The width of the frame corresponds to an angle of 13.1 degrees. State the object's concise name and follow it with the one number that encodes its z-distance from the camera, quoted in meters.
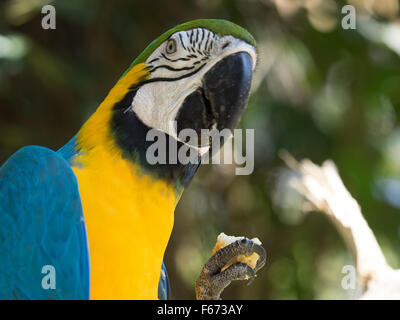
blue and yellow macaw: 0.96
